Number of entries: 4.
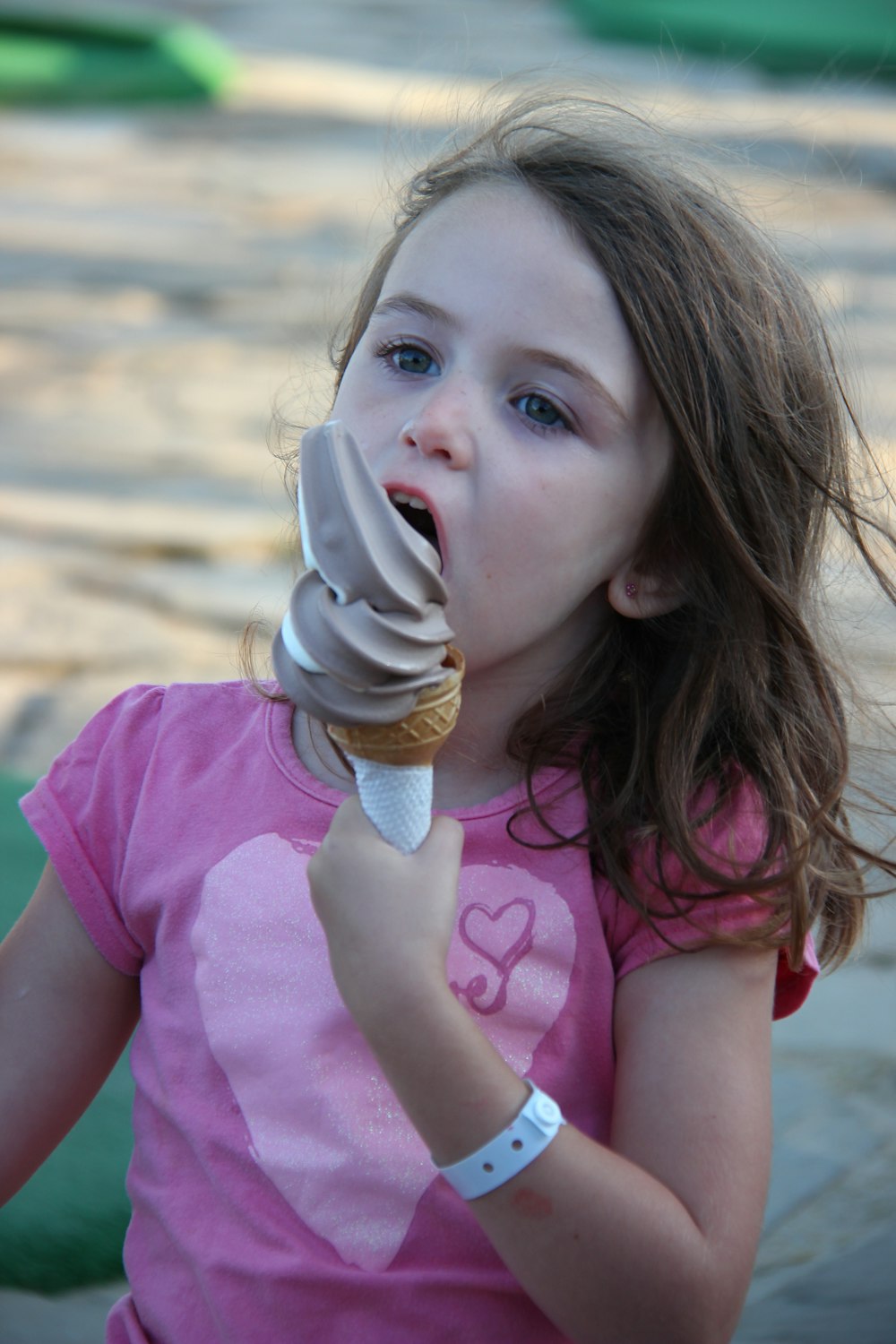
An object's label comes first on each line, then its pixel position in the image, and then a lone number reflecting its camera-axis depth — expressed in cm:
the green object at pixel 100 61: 1080
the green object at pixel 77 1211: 218
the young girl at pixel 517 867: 144
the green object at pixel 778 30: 1184
